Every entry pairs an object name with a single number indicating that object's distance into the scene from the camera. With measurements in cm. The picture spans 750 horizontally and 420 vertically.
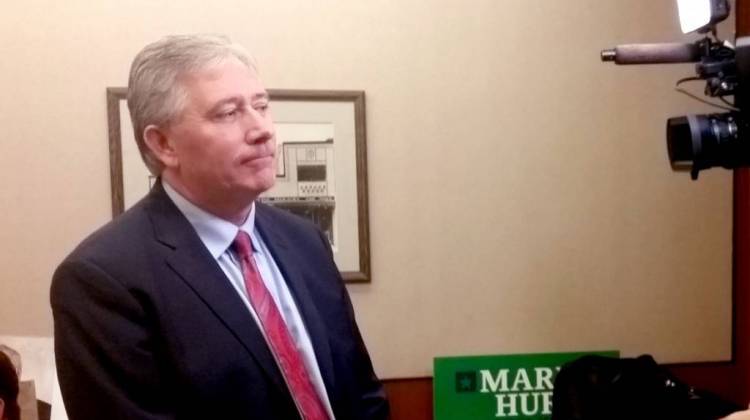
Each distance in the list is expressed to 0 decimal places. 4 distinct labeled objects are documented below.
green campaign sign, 201
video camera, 147
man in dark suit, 106
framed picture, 192
